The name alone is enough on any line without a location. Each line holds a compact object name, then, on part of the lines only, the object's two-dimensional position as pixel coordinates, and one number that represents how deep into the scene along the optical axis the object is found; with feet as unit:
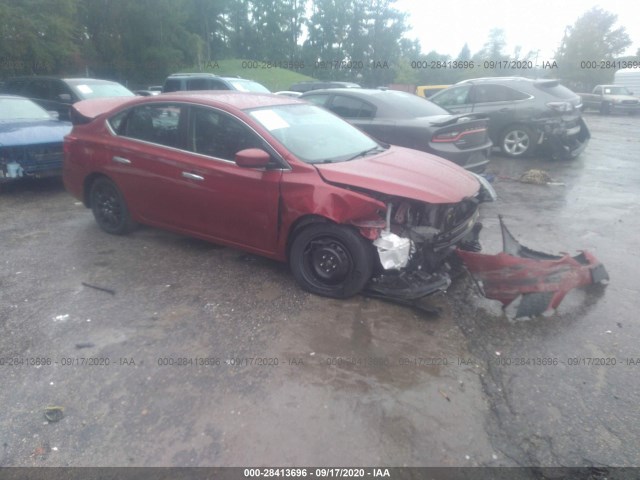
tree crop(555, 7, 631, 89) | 112.68
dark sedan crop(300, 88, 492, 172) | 21.34
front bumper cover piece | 12.39
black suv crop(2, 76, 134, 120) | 33.73
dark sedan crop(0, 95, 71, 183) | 22.45
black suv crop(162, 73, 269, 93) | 39.22
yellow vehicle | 65.67
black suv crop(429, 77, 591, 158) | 31.63
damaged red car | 12.74
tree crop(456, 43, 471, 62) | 205.57
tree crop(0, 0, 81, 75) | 60.54
